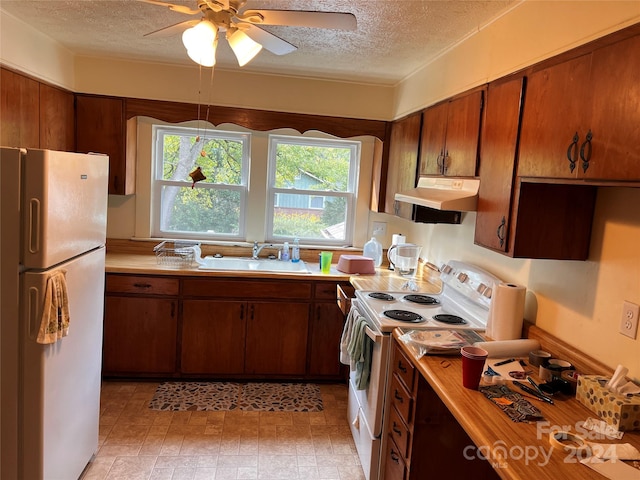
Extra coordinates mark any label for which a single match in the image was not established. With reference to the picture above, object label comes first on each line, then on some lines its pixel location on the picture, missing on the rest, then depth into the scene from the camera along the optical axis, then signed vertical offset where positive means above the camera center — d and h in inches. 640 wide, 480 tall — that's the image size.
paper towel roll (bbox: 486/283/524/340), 80.6 -17.1
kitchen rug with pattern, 124.6 -56.2
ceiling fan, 68.7 +25.8
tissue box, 54.1 -22.1
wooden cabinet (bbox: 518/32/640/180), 51.5 +12.1
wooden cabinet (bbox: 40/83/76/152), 120.6 +15.8
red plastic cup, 62.8 -21.2
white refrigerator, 70.9 -19.6
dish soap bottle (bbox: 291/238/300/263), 153.6 -19.1
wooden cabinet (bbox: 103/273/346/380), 132.1 -39.0
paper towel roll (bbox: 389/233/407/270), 144.9 -11.3
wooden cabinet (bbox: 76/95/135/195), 138.3 +15.6
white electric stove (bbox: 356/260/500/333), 92.3 -22.1
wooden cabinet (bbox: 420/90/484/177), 92.0 +14.9
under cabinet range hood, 87.7 +2.3
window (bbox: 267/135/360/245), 157.8 +2.3
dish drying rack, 136.8 -20.3
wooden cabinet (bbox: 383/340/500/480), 76.4 -38.4
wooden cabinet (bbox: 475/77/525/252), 76.1 +8.1
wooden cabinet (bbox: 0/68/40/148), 103.5 +14.9
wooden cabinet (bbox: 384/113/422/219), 124.8 +11.8
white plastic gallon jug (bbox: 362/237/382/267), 151.6 -16.1
